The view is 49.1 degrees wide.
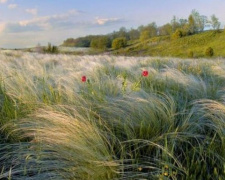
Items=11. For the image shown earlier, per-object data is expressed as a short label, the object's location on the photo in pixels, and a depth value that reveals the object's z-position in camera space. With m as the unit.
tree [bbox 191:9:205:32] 63.78
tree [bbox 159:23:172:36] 72.30
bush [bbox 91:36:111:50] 55.19
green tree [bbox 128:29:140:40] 84.22
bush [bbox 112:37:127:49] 57.19
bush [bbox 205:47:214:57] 36.88
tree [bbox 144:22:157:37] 78.12
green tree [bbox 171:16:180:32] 71.44
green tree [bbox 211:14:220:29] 58.78
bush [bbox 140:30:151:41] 65.06
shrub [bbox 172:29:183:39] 53.70
